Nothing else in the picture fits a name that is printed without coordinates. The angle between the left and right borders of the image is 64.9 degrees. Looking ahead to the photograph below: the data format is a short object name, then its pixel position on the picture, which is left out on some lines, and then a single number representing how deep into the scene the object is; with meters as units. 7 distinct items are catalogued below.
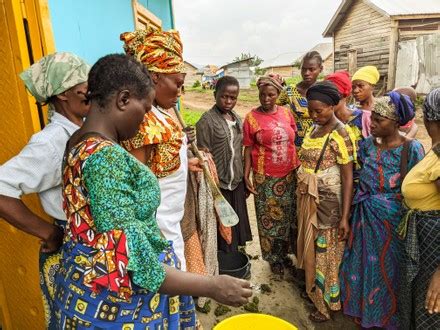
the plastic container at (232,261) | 3.31
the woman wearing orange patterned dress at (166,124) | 1.56
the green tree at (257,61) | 46.12
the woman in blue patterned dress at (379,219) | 2.24
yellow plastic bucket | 1.98
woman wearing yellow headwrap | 3.40
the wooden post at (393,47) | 12.12
